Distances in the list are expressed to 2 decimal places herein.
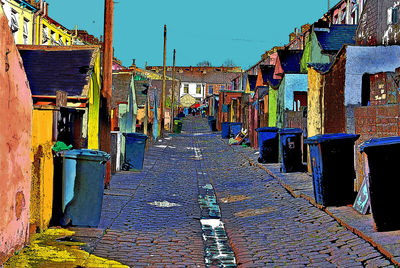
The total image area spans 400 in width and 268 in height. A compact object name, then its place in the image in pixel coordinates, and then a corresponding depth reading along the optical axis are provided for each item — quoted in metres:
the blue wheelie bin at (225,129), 36.41
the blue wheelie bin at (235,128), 35.16
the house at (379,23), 13.38
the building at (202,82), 102.44
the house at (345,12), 29.75
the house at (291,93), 19.94
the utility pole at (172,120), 47.14
